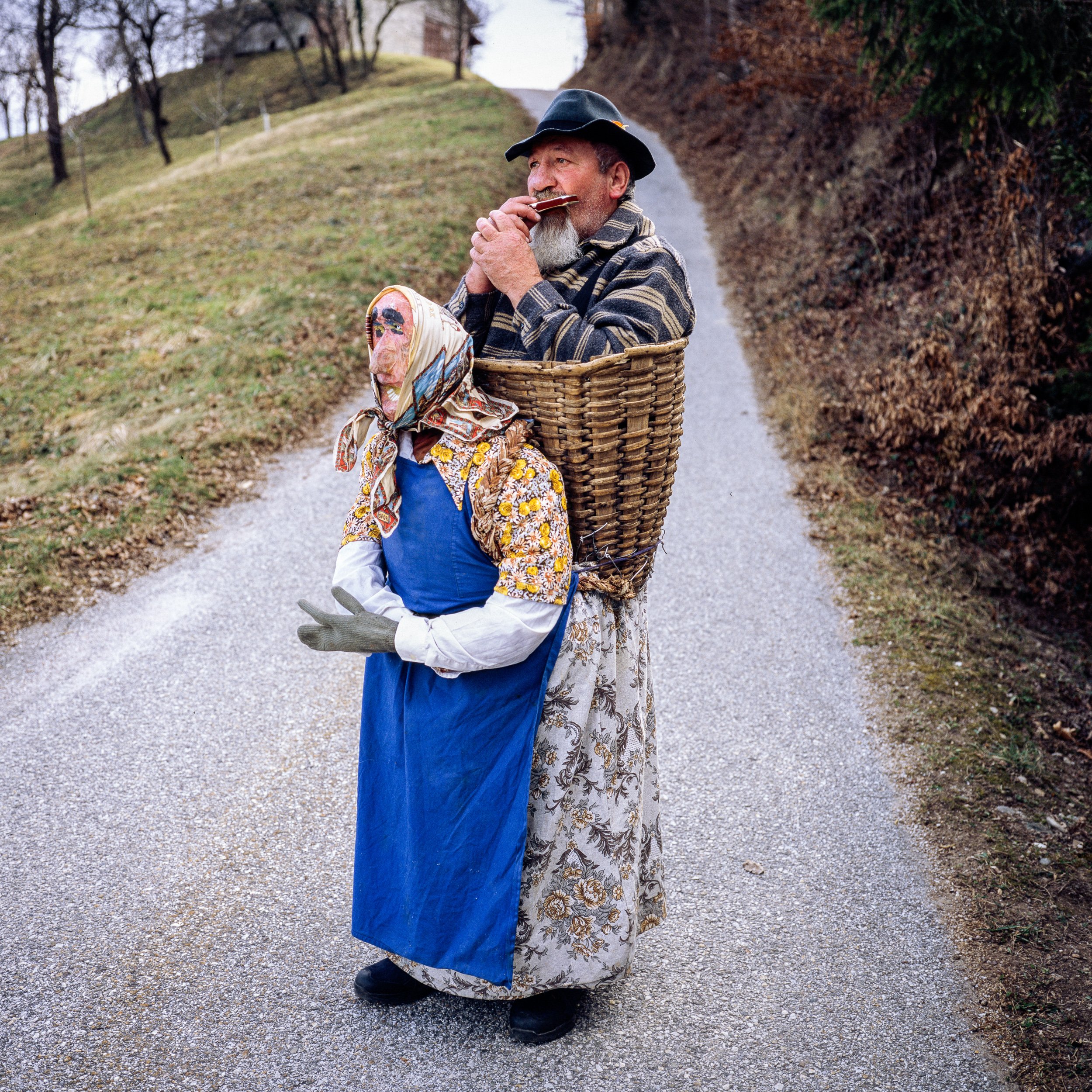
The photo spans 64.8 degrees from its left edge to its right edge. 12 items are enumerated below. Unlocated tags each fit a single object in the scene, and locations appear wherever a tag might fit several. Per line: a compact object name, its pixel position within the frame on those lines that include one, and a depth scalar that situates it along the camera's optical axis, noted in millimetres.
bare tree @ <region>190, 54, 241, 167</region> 28094
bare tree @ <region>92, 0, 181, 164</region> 25844
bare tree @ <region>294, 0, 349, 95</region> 33844
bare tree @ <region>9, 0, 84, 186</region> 24109
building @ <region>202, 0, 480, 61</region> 38375
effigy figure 1947
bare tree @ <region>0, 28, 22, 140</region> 24781
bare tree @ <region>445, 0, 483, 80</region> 31750
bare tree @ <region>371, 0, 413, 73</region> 34938
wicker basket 1896
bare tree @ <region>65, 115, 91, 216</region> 19391
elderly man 1942
